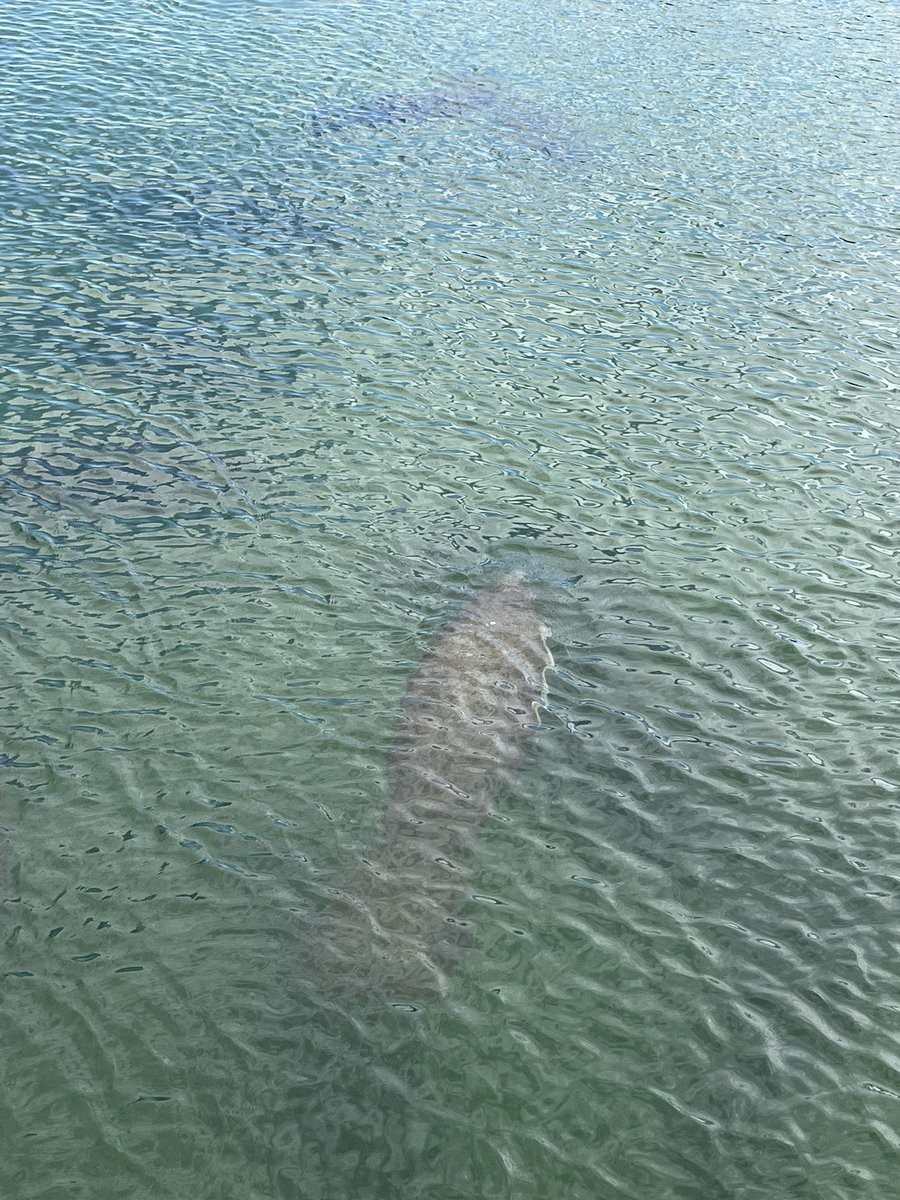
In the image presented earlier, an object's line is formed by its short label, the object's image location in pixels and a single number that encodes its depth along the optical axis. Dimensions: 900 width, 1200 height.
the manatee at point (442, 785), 12.61
